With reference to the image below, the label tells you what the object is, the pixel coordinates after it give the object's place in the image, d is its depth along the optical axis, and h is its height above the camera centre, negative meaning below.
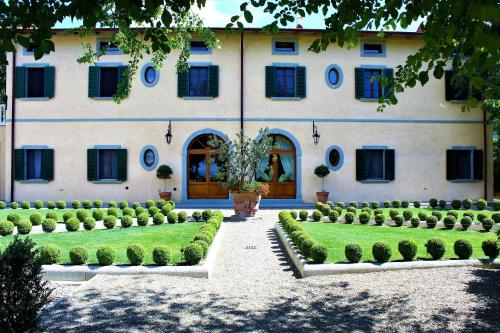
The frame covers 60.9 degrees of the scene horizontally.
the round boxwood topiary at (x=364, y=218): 11.13 -1.15
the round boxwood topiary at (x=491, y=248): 6.30 -1.10
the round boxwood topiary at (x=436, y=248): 6.41 -1.12
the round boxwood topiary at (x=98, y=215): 11.44 -1.14
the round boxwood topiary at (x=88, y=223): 9.88 -1.18
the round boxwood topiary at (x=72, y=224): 9.68 -1.19
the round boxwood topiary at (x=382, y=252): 6.25 -1.14
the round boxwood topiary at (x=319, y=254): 6.32 -1.19
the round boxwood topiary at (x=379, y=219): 10.90 -1.15
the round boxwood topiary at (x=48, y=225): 9.47 -1.18
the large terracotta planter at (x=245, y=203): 12.38 -0.87
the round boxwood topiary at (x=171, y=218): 11.07 -1.17
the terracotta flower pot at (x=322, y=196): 16.70 -0.88
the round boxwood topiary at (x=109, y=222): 10.18 -1.19
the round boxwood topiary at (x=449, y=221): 10.25 -1.14
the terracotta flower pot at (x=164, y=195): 16.41 -0.86
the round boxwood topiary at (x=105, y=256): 6.18 -1.21
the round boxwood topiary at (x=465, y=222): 10.02 -1.12
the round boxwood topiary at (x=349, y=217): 11.19 -1.14
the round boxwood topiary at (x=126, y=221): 10.37 -1.18
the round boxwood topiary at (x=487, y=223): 9.74 -1.13
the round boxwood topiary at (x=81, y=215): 10.66 -1.07
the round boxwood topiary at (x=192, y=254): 6.34 -1.21
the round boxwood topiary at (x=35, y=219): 10.28 -1.13
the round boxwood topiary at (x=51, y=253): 6.23 -1.20
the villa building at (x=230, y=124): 17.05 +2.01
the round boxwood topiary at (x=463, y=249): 6.35 -1.11
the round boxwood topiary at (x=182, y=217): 11.19 -1.16
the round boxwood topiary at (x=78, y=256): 6.29 -1.24
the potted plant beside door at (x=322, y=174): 16.72 -0.01
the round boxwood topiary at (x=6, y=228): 8.90 -1.18
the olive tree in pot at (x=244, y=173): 12.44 +0.01
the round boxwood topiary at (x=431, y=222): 10.59 -1.19
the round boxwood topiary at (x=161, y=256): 6.20 -1.21
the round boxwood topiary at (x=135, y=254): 6.20 -1.19
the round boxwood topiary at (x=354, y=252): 6.27 -1.16
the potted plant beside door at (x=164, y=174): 16.44 -0.05
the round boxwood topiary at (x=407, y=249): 6.37 -1.12
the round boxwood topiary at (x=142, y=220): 10.55 -1.17
